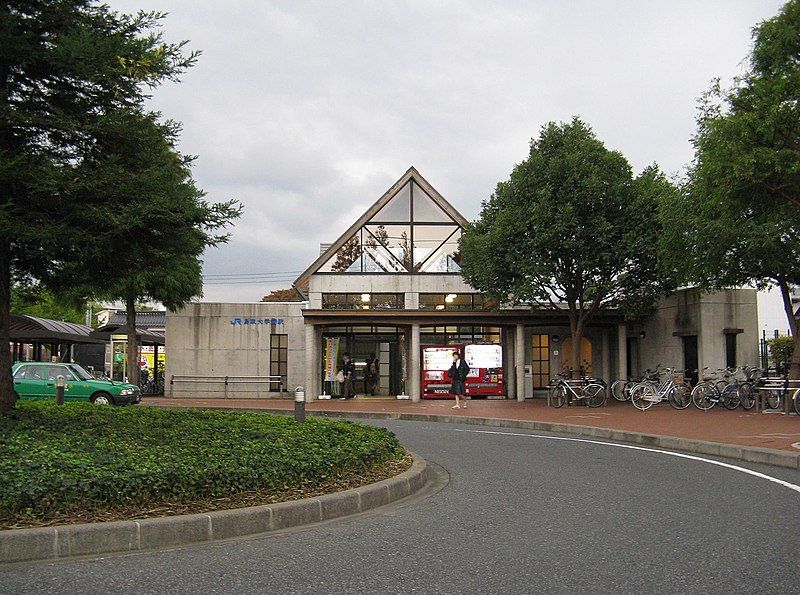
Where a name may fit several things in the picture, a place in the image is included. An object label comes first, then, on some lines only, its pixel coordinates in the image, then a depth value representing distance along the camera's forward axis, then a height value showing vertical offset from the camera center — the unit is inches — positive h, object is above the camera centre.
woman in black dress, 954.1 -24.6
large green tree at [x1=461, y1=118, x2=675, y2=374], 953.5 +151.2
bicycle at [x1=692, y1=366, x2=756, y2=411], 850.8 -41.5
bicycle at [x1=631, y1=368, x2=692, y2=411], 900.6 -42.7
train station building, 1112.8 +39.1
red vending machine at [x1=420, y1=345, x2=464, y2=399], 1182.9 -18.3
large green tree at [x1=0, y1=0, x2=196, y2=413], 373.7 +132.1
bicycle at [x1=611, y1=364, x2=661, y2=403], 989.8 -41.9
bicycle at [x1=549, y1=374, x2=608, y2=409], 967.0 -42.1
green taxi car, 929.5 -31.3
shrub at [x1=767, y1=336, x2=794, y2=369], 1216.2 +10.6
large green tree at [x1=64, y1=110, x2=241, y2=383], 388.5 +76.5
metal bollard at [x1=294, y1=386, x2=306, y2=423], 534.0 -32.9
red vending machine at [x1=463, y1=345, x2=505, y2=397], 1200.2 -20.3
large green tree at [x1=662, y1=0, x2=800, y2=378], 614.2 +143.4
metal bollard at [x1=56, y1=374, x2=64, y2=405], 719.5 -31.8
